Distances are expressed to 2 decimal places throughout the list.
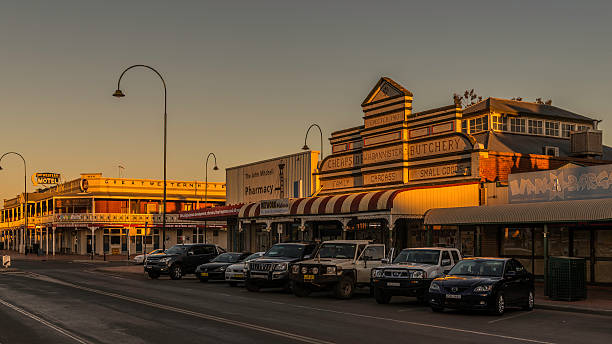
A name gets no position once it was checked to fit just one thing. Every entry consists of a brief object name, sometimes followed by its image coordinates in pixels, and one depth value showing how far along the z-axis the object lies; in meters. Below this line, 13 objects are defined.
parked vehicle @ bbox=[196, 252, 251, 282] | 30.05
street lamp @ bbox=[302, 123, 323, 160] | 42.87
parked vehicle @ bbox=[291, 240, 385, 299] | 22.39
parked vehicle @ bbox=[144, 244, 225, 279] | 33.25
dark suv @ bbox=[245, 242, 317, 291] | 24.53
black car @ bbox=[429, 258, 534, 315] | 17.52
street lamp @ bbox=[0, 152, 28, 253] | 78.38
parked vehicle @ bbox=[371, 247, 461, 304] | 20.00
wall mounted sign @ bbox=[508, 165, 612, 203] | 25.47
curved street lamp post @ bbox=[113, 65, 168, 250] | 35.62
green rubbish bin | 21.00
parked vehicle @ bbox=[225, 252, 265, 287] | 27.72
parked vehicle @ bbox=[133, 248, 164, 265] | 53.22
